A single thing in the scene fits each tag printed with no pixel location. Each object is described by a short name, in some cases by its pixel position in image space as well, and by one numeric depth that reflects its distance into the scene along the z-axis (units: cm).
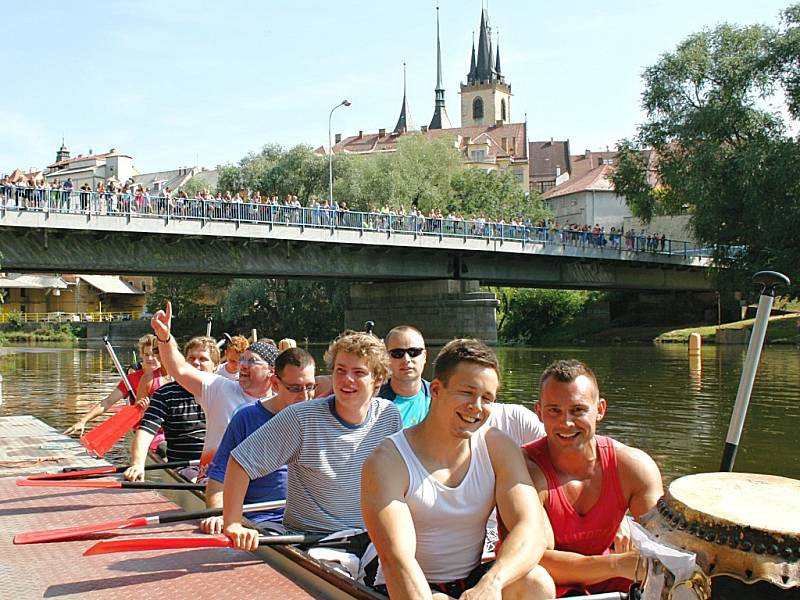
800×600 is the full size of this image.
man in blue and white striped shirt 486
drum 267
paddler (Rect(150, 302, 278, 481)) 694
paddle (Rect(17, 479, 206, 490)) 792
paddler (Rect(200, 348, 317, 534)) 555
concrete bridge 2964
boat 467
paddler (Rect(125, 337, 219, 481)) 807
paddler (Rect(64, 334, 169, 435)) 1024
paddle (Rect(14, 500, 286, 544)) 609
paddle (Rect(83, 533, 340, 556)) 557
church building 11869
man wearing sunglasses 638
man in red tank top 407
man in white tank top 354
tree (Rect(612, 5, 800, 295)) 3675
